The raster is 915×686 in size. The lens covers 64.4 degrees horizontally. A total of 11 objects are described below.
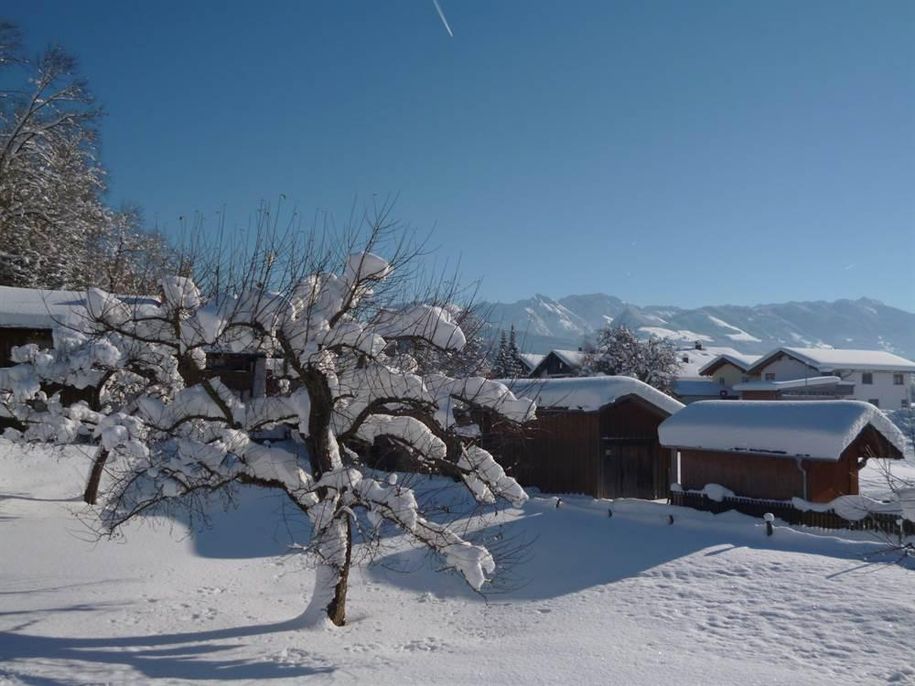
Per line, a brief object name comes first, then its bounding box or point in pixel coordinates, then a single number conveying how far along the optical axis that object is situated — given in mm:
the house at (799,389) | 44094
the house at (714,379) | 51594
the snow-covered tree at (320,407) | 8836
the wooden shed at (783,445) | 17438
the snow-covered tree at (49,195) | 24062
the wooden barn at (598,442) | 21719
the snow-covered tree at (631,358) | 44031
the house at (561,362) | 51712
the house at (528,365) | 47094
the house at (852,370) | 50750
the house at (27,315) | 19123
